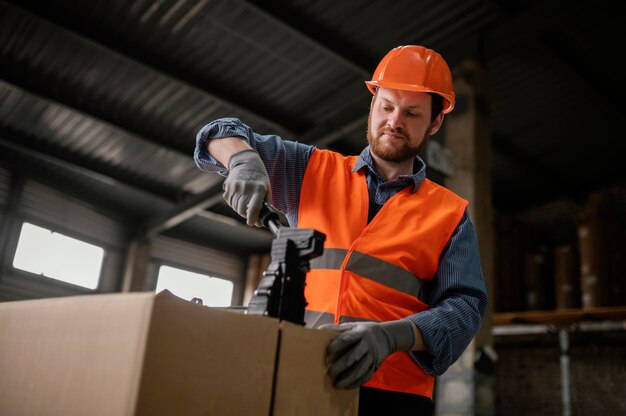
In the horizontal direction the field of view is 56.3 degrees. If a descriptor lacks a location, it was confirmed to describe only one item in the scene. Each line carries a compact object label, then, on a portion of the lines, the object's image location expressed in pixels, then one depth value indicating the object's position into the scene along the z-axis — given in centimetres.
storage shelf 741
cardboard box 94
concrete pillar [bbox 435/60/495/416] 457
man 153
